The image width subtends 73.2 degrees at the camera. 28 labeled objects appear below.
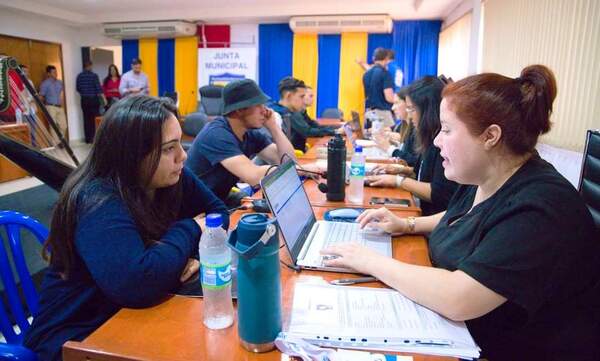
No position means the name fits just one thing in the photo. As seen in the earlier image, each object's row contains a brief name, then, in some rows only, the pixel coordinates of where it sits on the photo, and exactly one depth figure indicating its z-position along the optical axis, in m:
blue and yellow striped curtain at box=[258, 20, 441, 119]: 7.37
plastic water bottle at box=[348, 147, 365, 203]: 1.78
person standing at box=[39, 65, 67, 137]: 7.51
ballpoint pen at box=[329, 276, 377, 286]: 1.00
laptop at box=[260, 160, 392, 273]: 1.09
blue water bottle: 0.70
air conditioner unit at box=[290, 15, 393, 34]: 7.00
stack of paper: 0.76
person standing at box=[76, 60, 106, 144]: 8.33
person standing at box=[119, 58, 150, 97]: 8.02
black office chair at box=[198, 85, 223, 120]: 6.55
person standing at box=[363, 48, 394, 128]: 5.52
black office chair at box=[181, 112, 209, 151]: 4.90
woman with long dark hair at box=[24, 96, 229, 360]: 0.92
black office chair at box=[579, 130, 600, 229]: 1.29
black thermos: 1.75
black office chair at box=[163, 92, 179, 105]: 7.70
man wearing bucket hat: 2.08
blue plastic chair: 1.22
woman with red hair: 0.83
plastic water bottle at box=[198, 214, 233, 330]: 0.80
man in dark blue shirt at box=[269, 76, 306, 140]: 3.96
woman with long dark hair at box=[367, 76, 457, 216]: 1.92
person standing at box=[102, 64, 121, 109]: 8.60
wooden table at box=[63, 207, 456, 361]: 0.74
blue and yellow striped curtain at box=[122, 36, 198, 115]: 8.34
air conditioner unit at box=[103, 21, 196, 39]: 7.66
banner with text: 7.96
